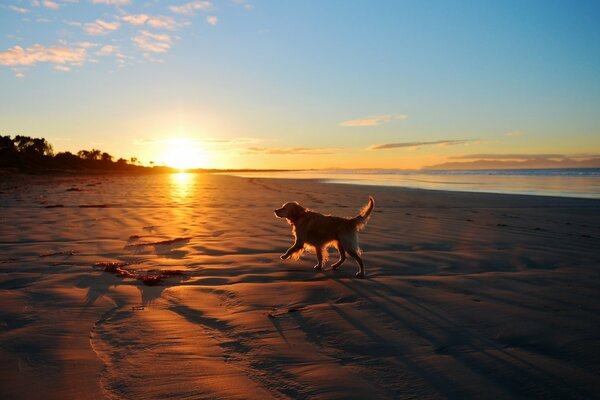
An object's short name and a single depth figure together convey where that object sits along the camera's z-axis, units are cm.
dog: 642
